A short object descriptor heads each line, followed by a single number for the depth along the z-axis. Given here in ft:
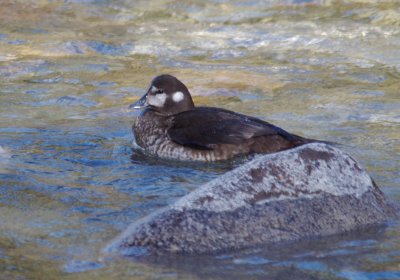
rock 39.19
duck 58.13
